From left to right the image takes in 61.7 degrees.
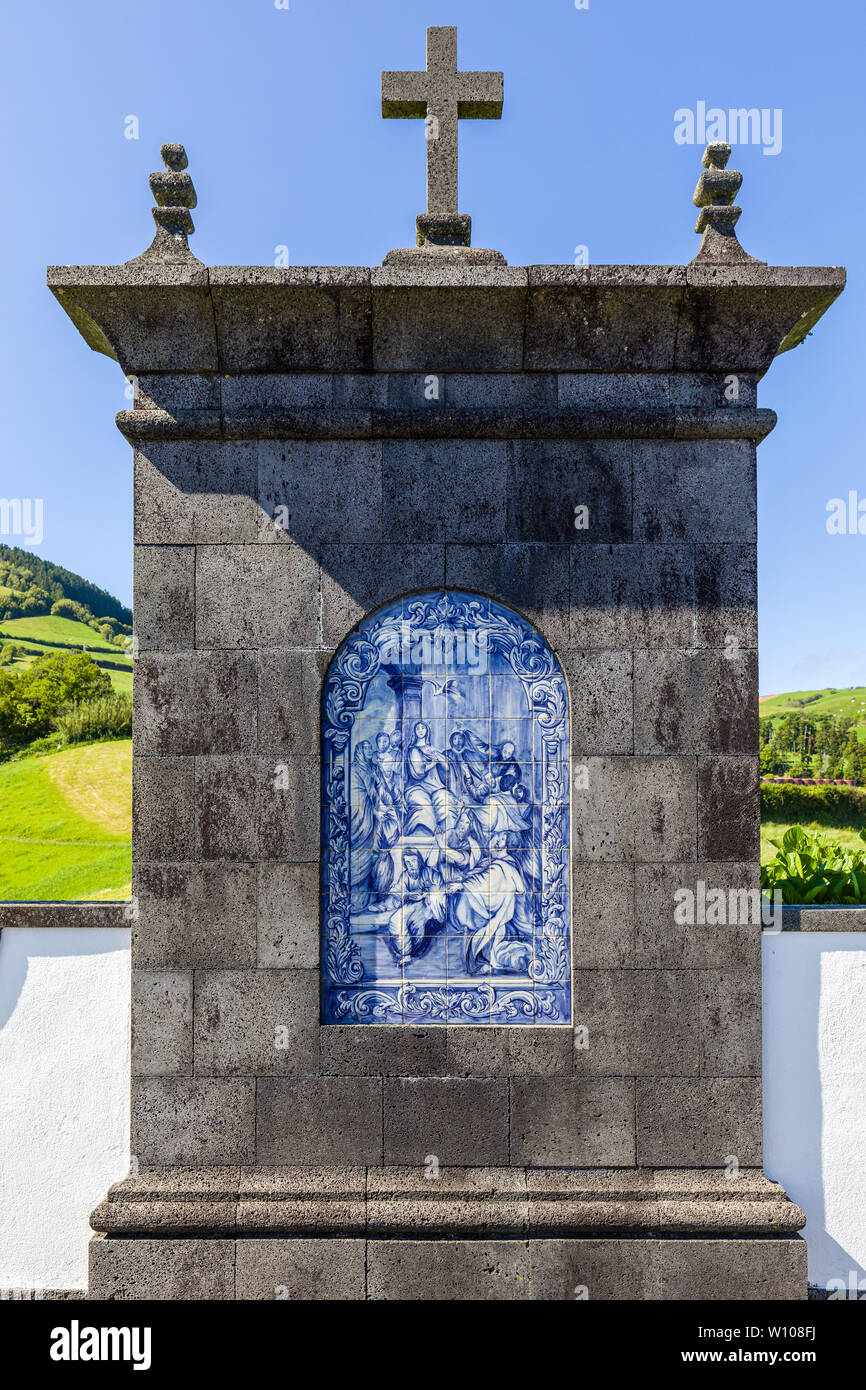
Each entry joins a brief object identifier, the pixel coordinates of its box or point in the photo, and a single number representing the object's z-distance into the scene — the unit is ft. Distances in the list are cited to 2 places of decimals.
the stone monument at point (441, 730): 13.16
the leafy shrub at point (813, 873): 15.85
